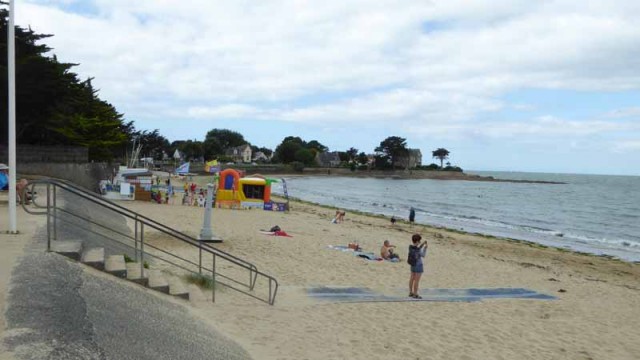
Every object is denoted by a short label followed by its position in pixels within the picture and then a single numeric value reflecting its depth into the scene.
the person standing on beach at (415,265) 10.16
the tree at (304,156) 143.88
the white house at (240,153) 147.00
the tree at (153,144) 93.22
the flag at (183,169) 33.05
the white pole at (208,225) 13.10
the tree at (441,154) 183.38
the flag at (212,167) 31.30
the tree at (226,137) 160.44
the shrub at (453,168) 183.00
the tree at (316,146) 174.25
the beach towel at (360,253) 14.69
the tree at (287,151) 146.75
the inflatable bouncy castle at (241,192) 28.62
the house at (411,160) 156.88
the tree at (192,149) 127.75
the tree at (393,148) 150.12
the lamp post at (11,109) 8.18
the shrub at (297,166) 133.62
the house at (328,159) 159.10
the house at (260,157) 161.80
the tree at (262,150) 172.62
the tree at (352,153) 166.06
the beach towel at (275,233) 17.68
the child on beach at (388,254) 14.80
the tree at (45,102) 24.58
